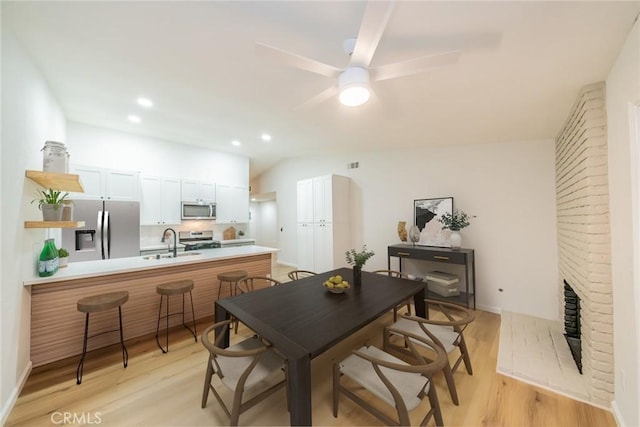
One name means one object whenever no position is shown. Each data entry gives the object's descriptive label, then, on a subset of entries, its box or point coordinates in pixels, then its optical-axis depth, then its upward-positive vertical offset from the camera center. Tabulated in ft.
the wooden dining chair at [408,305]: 9.18 -3.76
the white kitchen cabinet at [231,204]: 17.63 +1.00
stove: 15.45 -1.57
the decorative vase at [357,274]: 8.72 -2.15
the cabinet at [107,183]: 12.34 +1.90
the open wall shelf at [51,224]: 6.66 -0.16
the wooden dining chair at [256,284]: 11.75 -3.59
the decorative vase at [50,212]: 7.12 +0.20
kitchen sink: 10.60 -1.81
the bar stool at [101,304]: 6.99 -2.59
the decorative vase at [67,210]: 7.48 +0.26
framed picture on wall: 12.85 -0.23
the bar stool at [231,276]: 10.24 -2.58
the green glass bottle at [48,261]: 7.25 -1.30
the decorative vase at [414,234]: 13.31 -1.06
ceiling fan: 4.31 +3.28
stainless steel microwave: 15.74 +0.49
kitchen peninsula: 7.30 -2.62
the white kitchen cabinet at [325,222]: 16.21 -0.44
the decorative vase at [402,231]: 14.16 -0.94
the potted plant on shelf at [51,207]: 7.13 +0.35
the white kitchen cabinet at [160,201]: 14.30 +1.06
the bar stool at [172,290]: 8.63 -2.66
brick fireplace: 5.94 -0.87
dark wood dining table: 4.15 -2.45
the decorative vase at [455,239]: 11.80 -1.24
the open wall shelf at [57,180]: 6.79 +1.17
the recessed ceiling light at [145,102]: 9.70 +4.84
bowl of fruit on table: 7.38 -2.17
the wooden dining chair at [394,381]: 4.27 -3.46
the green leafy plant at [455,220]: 11.96 -0.27
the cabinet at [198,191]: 15.90 +1.82
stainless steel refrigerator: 11.64 -0.70
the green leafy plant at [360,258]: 8.57 -1.53
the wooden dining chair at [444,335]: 5.84 -3.39
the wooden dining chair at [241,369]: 4.67 -3.39
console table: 11.15 -2.08
